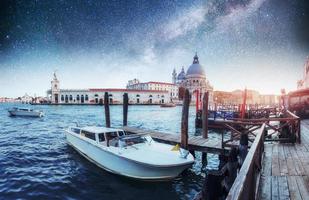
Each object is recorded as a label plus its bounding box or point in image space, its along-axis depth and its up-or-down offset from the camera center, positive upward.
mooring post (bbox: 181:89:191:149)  10.34 -1.05
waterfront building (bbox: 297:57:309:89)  33.59 +4.14
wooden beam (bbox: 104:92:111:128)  18.89 -1.12
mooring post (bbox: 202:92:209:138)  12.62 -0.95
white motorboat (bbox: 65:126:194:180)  7.78 -2.14
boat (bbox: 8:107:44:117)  37.25 -1.99
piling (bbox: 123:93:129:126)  19.64 -0.58
